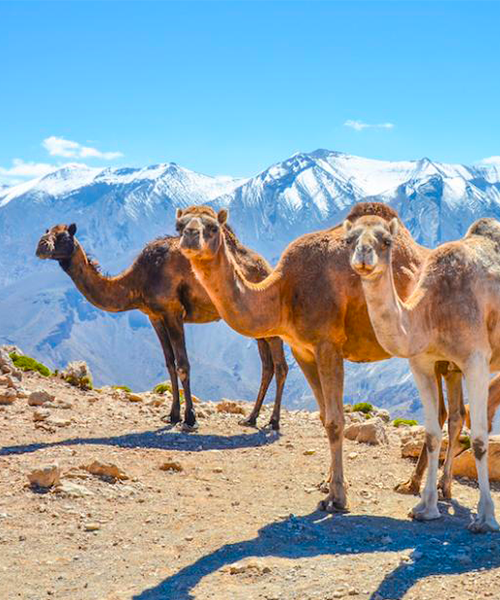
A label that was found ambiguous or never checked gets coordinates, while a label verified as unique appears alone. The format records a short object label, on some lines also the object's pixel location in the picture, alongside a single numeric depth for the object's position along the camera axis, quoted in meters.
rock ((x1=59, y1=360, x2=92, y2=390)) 22.26
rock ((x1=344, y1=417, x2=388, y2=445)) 16.69
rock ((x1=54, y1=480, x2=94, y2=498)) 11.81
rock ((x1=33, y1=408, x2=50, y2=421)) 17.30
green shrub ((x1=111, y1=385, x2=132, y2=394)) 23.66
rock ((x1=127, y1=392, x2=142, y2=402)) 21.73
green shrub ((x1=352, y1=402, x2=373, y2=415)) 23.05
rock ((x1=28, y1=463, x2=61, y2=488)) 11.94
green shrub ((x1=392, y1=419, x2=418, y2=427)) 20.81
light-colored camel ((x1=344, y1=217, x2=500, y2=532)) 9.55
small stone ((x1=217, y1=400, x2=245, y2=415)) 21.38
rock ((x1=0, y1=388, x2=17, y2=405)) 18.05
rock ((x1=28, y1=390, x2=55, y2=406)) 18.83
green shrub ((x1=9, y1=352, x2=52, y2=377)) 22.72
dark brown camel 19.17
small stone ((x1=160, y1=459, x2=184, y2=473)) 13.90
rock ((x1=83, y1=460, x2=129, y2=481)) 12.77
